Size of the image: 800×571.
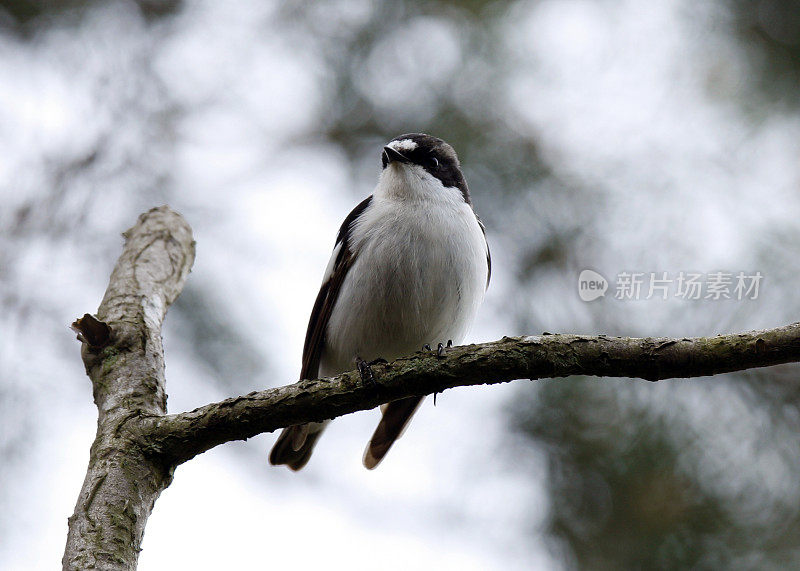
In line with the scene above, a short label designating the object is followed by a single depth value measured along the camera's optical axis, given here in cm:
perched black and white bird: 785
